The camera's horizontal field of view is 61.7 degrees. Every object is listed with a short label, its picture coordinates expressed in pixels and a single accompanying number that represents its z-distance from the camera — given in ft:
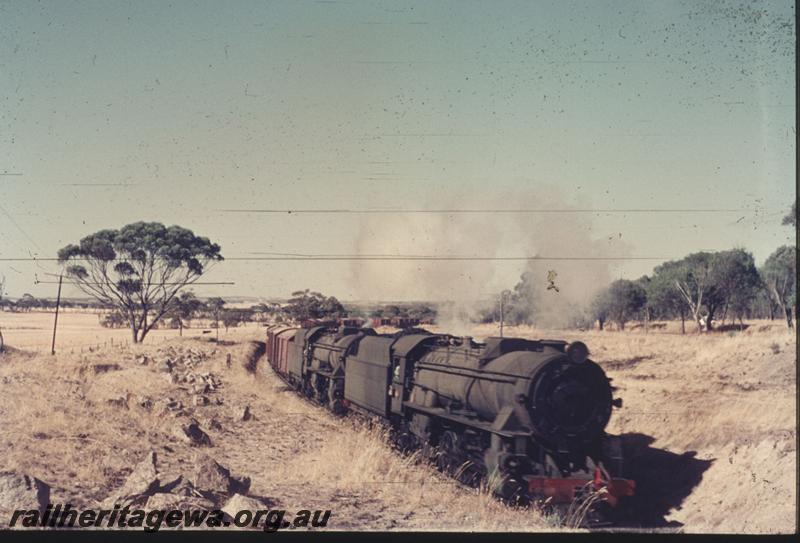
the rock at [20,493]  36.99
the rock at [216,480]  39.58
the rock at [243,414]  57.82
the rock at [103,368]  69.51
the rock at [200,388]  65.14
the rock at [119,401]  54.08
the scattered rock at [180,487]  38.70
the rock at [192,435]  50.06
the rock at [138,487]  38.14
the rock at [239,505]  37.11
